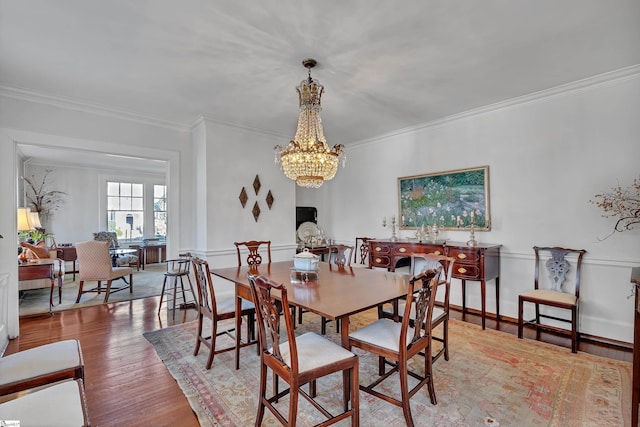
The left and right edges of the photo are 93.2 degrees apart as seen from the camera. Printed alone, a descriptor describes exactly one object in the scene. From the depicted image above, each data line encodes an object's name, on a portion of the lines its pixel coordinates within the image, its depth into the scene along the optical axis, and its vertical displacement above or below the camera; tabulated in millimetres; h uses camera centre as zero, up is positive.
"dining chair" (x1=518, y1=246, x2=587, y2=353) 3047 -777
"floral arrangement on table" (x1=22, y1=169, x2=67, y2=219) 6867 +615
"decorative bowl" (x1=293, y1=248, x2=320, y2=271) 2738 -388
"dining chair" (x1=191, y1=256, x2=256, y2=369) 2580 -789
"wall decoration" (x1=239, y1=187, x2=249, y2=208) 4621 +349
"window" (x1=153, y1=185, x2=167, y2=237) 8797 +309
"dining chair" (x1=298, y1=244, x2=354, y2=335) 3113 -513
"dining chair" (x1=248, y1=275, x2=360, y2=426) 1595 -806
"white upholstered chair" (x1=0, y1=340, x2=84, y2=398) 1582 -813
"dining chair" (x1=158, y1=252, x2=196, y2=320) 4066 -725
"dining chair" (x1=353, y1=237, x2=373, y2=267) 4787 -532
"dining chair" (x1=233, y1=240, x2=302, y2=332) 3715 -433
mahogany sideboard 3514 -491
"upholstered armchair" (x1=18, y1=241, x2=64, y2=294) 4348 -712
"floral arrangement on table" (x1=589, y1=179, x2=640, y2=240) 2914 +115
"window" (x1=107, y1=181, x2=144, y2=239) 8109 +327
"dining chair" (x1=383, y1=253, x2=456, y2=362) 2492 -657
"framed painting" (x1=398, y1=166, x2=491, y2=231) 3973 +270
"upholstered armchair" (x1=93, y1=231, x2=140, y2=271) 6376 -429
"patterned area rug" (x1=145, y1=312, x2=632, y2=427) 1929 -1269
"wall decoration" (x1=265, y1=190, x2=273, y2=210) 4932 +337
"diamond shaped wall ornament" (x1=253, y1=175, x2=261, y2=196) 4777 +565
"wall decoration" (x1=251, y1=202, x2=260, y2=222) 4773 +137
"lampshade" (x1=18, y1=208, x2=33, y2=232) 3877 +22
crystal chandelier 2707 +640
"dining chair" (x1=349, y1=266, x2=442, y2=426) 1790 -789
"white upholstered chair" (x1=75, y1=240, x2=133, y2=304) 4625 -631
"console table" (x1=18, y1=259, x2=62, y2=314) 3715 -607
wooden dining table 1831 -516
